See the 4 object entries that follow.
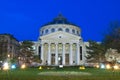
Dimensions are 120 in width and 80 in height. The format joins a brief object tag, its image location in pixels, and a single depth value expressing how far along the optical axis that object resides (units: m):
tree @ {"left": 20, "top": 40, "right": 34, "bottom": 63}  92.42
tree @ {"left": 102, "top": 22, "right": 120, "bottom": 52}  54.22
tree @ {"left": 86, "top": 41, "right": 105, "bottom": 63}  86.75
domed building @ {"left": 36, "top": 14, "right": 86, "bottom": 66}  112.24
